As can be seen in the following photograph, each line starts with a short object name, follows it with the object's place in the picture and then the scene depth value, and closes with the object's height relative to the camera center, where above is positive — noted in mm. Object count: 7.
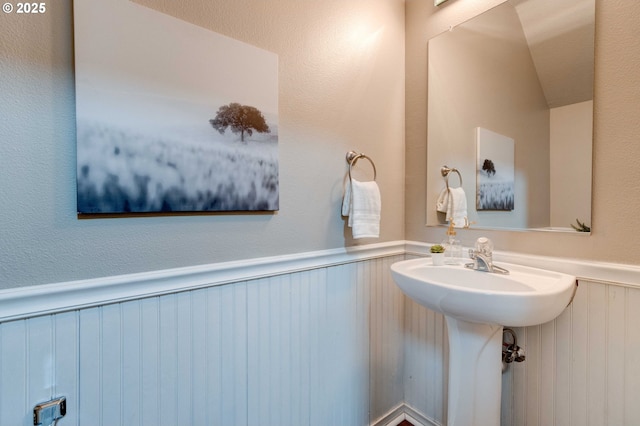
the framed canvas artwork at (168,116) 763 +282
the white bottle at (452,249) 1282 -193
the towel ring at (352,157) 1342 +236
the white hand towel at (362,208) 1282 -4
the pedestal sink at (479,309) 850 -322
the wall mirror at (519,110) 1042 +424
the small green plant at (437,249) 1293 -191
